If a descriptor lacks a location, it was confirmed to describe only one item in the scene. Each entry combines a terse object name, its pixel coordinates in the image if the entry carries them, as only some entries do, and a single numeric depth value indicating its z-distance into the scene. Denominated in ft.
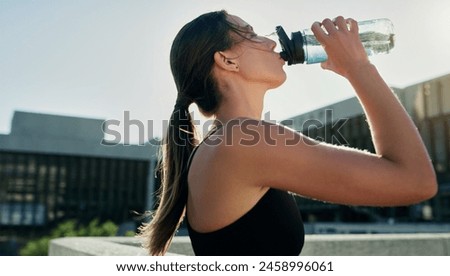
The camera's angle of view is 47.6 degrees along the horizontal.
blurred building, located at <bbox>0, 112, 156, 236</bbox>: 126.82
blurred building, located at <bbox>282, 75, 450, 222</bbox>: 95.76
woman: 3.92
